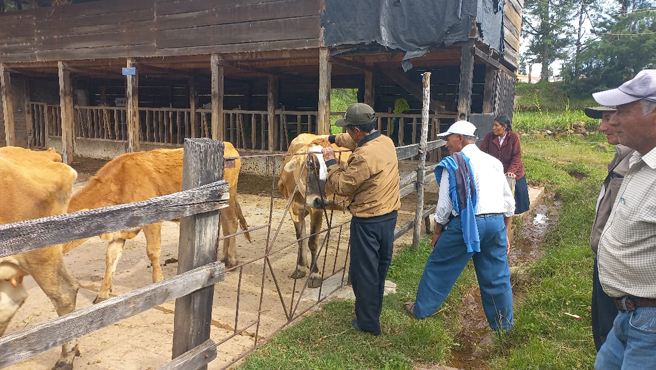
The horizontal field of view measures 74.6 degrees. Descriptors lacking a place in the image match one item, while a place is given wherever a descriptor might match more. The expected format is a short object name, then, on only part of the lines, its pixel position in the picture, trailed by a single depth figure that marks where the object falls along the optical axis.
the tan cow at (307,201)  4.40
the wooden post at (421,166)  5.51
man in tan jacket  3.29
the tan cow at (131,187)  4.16
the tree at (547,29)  33.12
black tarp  7.46
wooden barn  8.02
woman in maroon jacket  5.97
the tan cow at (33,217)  2.96
